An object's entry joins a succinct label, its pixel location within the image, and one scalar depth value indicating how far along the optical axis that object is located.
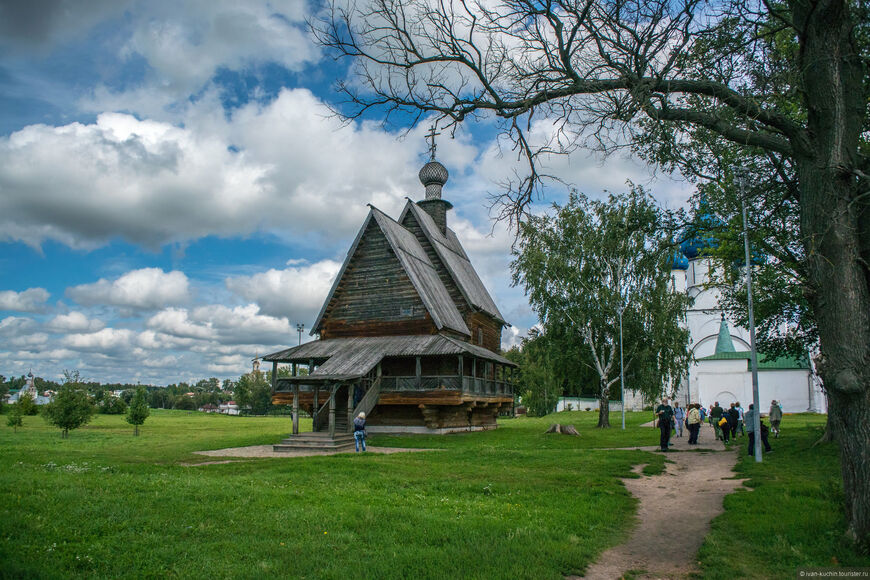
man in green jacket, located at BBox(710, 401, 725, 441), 24.31
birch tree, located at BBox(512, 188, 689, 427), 33.62
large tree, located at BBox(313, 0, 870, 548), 7.15
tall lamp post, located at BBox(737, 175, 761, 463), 16.52
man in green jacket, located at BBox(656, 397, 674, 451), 20.92
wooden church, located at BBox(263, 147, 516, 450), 25.72
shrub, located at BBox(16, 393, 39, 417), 42.26
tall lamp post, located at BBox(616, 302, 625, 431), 33.19
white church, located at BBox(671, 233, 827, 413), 49.19
